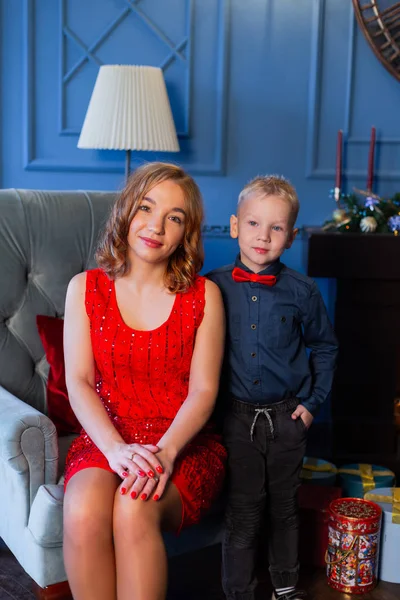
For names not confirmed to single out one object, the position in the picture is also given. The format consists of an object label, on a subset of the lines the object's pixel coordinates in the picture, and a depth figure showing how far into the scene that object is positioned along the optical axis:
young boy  1.88
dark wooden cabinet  2.70
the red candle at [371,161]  2.88
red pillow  2.07
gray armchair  1.76
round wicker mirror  2.88
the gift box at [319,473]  2.43
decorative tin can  2.11
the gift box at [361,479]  2.45
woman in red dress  1.69
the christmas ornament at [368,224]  2.70
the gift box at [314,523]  2.24
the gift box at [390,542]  2.18
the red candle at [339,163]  2.90
